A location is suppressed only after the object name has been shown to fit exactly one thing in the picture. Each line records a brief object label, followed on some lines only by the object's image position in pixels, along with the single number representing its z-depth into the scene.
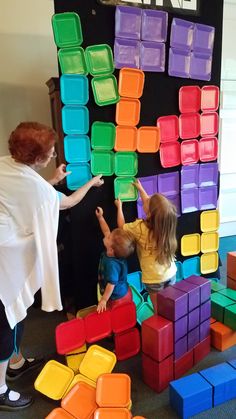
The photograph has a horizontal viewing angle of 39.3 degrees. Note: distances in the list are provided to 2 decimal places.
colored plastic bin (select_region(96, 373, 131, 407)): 1.29
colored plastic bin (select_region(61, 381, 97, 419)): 1.28
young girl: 1.54
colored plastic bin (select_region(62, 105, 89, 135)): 1.60
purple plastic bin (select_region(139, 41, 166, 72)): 1.69
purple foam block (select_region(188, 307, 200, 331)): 1.50
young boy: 1.59
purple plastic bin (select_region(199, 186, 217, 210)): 2.04
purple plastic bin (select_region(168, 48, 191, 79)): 1.77
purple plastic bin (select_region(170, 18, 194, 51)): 1.73
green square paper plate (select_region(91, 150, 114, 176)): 1.70
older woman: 1.17
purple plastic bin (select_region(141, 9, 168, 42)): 1.65
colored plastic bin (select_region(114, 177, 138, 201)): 1.77
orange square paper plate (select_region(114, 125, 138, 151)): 1.72
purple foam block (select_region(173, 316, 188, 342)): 1.43
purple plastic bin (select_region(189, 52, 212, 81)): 1.85
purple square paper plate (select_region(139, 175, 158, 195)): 1.84
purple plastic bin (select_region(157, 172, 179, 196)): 1.90
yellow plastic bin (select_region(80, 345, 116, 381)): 1.45
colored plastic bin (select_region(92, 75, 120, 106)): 1.62
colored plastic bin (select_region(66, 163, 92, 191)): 1.67
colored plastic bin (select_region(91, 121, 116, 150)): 1.67
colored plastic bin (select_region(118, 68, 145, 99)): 1.66
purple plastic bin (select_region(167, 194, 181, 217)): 1.94
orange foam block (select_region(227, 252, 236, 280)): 1.84
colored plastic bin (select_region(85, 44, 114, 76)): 1.58
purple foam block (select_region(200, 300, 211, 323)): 1.56
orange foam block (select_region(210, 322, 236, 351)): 1.65
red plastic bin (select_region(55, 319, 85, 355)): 1.47
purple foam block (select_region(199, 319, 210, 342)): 1.60
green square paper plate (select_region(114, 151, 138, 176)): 1.75
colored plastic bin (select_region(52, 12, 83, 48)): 1.50
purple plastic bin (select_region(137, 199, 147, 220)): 1.84
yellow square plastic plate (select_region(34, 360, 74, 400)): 1.37
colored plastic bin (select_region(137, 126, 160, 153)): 1.78
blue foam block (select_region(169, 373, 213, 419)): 1.26
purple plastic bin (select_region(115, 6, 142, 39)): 1.58
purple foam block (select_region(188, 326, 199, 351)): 1.53
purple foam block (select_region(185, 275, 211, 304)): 1.54
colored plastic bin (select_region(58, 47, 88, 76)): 1.53
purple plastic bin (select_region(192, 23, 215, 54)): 1.81
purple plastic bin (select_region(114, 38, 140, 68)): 1.62
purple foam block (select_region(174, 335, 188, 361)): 1.46
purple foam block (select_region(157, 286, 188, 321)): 1.40
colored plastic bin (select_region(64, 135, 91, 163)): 1.63
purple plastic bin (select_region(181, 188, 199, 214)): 1.97
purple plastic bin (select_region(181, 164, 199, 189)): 1.95
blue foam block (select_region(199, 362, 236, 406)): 1.31
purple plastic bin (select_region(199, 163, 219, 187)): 2.01
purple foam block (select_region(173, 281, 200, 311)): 1.47
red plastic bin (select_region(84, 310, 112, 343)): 1.53
